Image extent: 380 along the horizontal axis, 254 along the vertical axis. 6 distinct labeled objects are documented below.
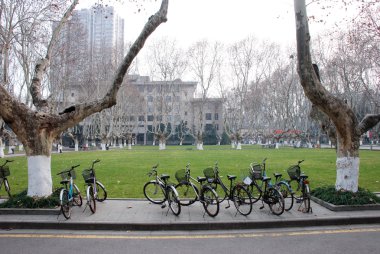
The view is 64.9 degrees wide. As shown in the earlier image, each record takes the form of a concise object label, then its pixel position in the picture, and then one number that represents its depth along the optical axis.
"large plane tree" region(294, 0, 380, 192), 7.02
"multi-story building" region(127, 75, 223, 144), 43.19
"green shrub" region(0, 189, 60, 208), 6.98
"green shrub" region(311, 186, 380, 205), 7.15
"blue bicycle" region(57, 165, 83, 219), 6.37
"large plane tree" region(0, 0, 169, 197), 7.15
